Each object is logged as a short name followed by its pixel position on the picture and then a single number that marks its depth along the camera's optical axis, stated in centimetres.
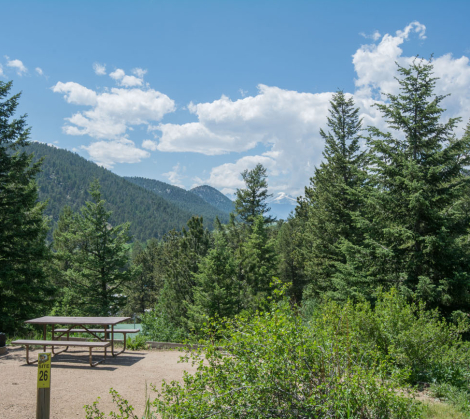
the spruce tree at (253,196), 2820
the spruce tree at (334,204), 1889
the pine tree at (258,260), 2261
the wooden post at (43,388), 356
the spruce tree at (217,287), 1630
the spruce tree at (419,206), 1148
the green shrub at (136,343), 955
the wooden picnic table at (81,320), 765
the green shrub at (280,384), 335
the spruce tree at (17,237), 1210
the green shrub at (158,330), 1319
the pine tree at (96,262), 1844
